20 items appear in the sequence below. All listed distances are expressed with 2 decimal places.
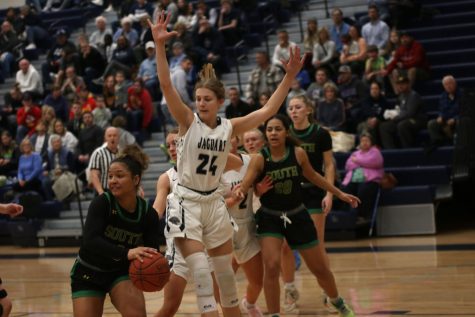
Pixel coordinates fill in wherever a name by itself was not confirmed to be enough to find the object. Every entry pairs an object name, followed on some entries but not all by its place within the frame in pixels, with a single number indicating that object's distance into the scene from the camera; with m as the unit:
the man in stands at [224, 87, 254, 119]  15.88
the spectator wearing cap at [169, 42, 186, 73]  18.19
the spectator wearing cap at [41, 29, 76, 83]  21.17
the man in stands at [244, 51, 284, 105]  16.80
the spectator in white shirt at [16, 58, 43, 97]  20.31
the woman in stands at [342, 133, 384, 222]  14.37
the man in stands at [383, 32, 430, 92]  16.31
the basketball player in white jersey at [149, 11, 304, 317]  6.59
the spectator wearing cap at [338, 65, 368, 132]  15.84
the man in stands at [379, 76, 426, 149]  15.22
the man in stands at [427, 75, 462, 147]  14.92
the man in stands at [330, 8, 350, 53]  17.53
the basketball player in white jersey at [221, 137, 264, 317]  8.04
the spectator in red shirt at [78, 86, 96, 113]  18.33
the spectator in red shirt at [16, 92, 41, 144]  18.91
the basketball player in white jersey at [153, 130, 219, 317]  7.05
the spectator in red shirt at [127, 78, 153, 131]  17.72
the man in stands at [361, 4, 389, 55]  17.09
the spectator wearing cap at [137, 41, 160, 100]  18.64
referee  10.38
